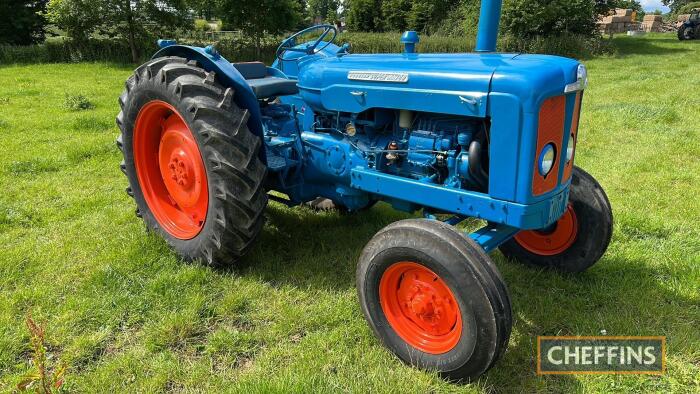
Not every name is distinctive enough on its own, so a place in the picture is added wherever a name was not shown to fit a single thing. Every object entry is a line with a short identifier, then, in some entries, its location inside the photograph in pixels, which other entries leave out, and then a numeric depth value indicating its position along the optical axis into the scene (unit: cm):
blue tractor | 233
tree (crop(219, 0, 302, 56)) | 1822
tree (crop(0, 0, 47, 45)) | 1940
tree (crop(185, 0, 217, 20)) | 1837
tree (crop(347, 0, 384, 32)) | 3080
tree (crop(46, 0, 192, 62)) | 1617
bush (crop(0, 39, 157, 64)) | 1673
